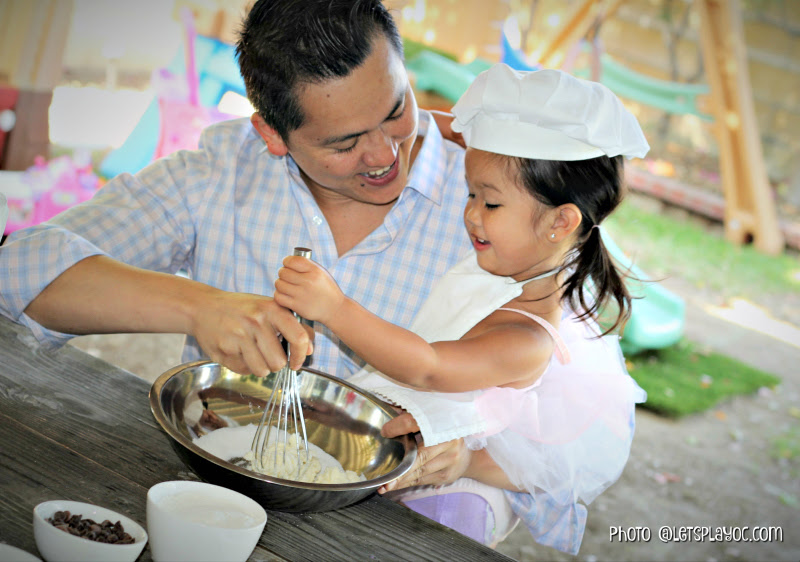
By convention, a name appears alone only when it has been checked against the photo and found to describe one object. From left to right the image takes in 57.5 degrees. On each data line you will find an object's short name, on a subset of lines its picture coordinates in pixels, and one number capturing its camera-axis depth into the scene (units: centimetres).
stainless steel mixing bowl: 128
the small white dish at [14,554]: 85
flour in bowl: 124
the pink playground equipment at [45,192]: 390
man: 145
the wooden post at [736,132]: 768
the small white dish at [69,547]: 86
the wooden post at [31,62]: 360
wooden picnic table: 106
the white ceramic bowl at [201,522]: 89
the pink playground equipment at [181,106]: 450
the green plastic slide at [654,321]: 477
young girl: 151
